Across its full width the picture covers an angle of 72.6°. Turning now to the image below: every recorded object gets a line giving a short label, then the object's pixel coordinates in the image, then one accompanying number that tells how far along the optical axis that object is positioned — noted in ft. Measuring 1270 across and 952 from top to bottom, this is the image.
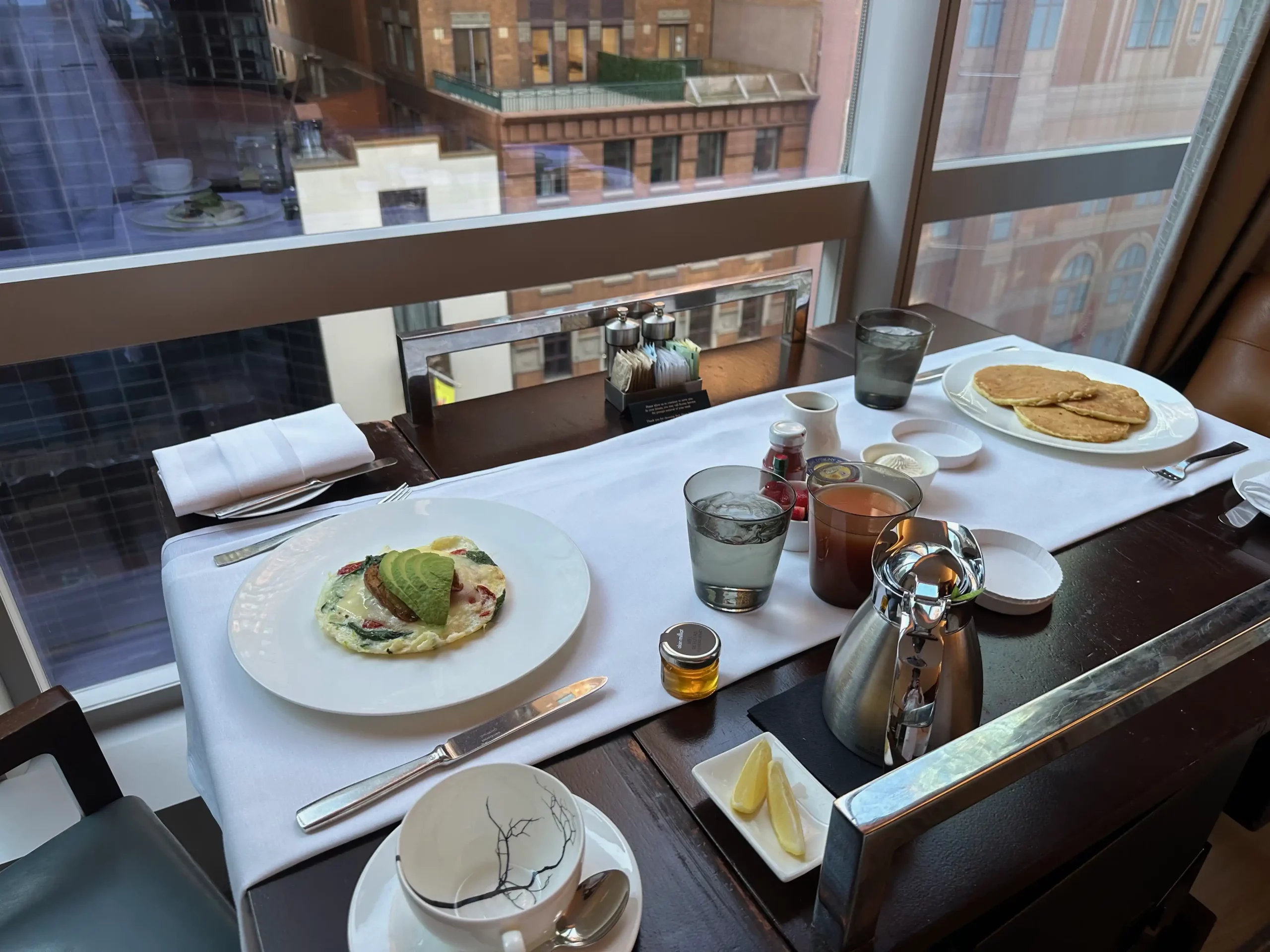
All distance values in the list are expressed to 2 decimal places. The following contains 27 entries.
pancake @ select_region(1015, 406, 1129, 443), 3.45
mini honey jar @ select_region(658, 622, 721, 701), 2.20
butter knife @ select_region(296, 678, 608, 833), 1.90
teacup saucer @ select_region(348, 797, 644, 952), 1.65
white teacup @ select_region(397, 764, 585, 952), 1.61
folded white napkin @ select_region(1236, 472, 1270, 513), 2.97
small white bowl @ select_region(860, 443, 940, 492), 3.10
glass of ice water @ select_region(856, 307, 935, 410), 3.62
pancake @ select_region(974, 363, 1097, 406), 3.68
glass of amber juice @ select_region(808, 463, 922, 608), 2.46
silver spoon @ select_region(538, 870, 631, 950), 1.65
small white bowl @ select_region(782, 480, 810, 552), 2.80
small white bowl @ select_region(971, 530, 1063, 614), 2.54
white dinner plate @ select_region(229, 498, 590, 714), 2.20
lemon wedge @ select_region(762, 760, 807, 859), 1.82
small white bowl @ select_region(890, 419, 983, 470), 3.38
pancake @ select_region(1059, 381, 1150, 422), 3.57
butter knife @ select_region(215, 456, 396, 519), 2.97
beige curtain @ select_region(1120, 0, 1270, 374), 5.11
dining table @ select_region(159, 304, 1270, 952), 1.75
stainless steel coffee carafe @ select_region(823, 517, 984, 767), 1.90
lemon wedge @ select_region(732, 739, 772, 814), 1.91
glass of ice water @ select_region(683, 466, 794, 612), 2.43
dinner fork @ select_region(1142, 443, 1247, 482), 3.21
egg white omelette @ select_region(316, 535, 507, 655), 2.34
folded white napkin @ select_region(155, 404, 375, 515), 2.96
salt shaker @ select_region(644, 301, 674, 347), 3.76
